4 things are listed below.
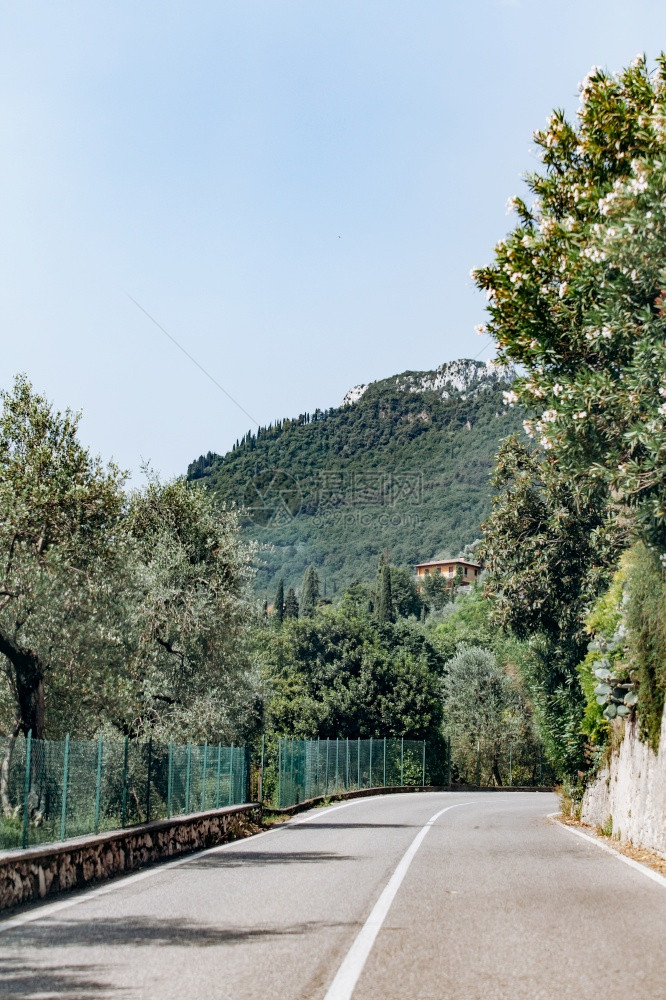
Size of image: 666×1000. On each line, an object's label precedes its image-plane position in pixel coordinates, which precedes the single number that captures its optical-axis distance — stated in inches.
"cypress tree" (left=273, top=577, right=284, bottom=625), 5398.6
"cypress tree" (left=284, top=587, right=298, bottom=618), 5531.5
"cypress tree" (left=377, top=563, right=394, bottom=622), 5344.5
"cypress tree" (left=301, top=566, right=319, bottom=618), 6248.0
